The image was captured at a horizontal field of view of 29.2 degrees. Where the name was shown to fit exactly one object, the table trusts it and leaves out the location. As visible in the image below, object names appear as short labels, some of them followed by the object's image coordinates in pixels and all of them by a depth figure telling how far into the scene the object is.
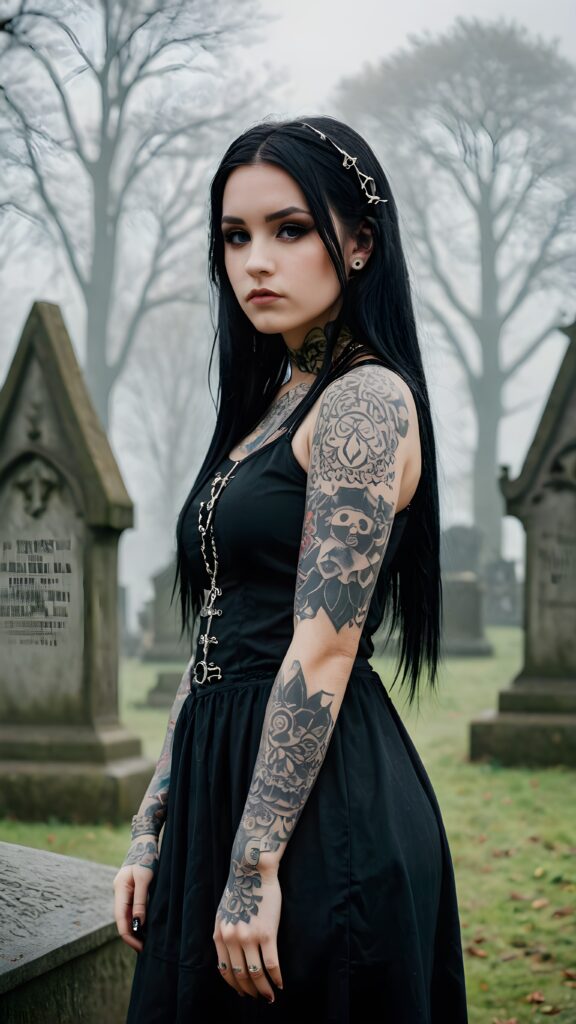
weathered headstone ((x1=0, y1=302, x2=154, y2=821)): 6.24
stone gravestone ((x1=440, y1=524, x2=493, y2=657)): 14.15
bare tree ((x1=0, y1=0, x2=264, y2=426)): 17.42
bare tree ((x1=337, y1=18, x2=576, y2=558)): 25.25
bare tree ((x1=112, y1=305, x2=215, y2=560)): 32.81
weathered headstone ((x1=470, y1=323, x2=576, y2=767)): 7.63
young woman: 1.68
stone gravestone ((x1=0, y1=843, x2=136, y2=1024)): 2.48
